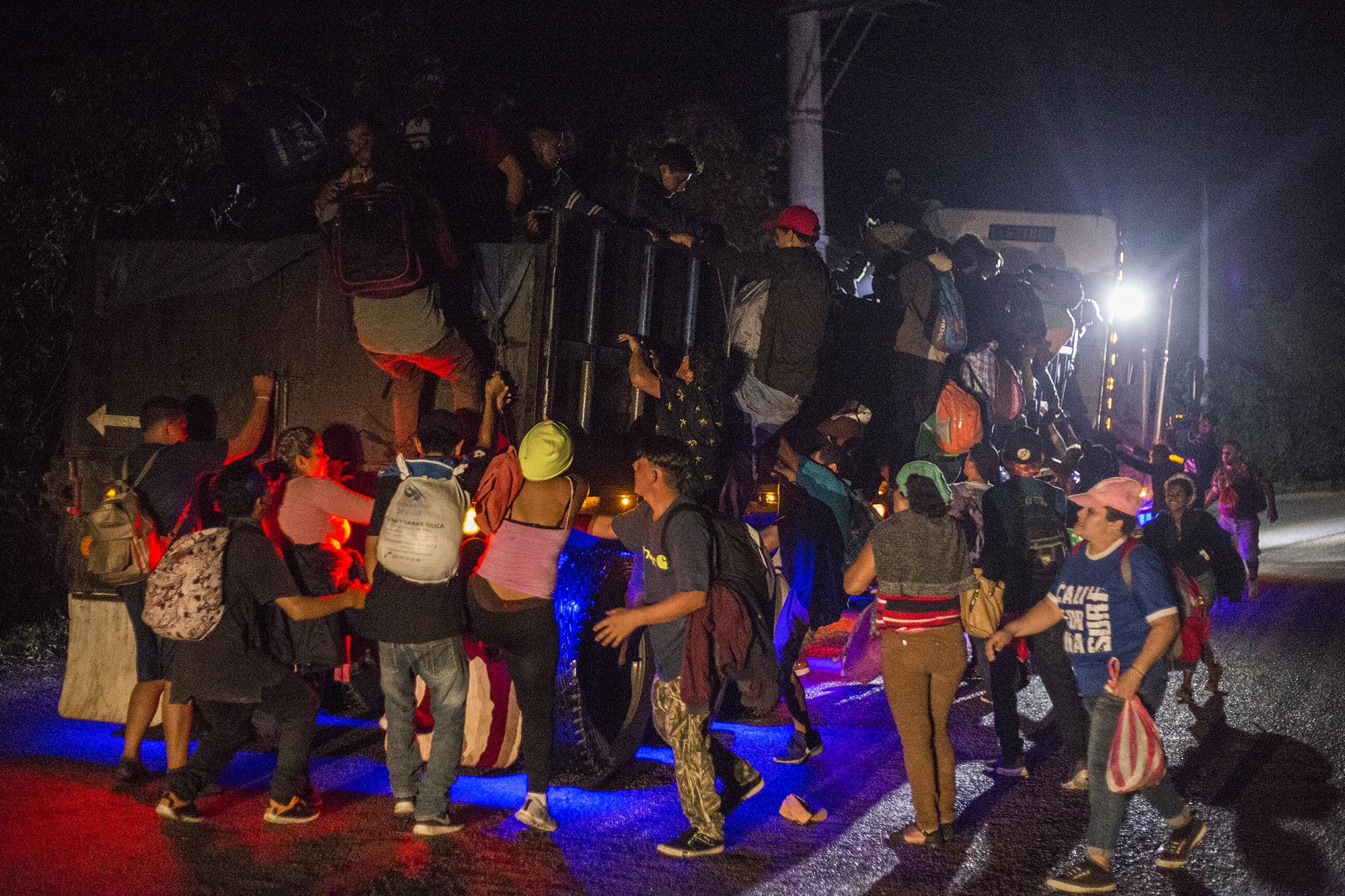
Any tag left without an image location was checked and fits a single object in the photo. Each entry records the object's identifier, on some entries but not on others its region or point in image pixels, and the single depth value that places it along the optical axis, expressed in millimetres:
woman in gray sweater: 5430
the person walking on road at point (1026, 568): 6461
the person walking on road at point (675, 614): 5141
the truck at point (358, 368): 6055
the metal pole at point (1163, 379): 13102
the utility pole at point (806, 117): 14320
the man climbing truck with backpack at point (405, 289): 5930
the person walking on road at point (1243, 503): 14070
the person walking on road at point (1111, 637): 4961
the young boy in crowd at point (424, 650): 5324
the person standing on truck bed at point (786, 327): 7051
